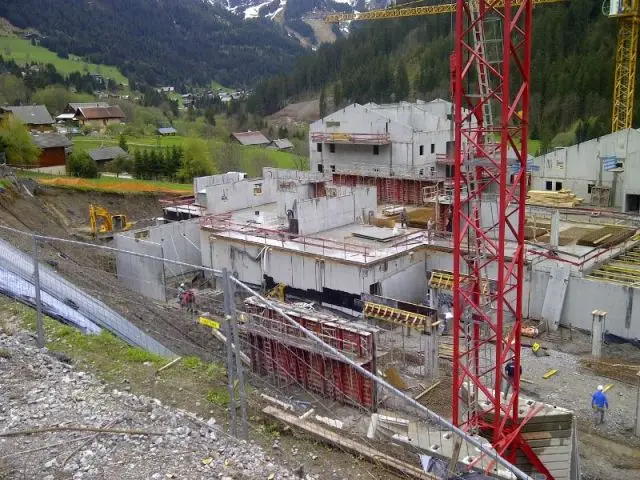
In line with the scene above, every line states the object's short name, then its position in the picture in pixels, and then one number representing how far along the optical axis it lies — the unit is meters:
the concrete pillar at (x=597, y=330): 18.81
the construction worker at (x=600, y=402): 15.05
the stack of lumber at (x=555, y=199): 34.88
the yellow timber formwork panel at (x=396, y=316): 18.92
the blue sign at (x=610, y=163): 34.69
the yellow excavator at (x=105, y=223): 32.09
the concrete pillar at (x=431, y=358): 17.70
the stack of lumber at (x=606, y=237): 25.52
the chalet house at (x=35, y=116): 67.00
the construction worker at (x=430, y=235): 24.55
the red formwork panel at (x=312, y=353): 15.58
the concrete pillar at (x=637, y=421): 14.66
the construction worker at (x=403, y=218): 28.98
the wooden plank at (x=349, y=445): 8.89
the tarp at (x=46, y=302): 12.34
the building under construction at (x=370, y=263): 16.88
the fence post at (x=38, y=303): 9.75
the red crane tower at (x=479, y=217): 11.71
